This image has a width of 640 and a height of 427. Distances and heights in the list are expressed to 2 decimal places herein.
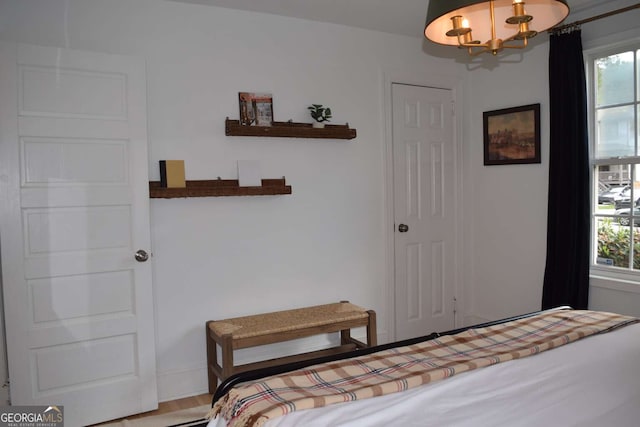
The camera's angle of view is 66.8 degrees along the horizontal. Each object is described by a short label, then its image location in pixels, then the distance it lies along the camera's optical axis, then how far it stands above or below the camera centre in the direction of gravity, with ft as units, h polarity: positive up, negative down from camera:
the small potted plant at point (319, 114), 11.72 +2.07
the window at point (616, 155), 10.84 +0.89
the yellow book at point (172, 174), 10.03 +0.59
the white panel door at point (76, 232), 8.70 -0.52
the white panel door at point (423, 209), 13.38 -0.32
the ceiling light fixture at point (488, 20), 5.71 +2.36
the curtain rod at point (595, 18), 10.14 +3.89
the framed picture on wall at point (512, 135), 12.71 +1.66
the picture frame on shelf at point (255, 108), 10.98 +2.12
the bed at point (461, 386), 4.83 -2.10
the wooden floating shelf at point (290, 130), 10.71 +1.63
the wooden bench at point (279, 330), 9.71 -2.70
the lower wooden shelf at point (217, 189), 9.95 +0.27
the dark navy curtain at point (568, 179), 11.24 +0.37
